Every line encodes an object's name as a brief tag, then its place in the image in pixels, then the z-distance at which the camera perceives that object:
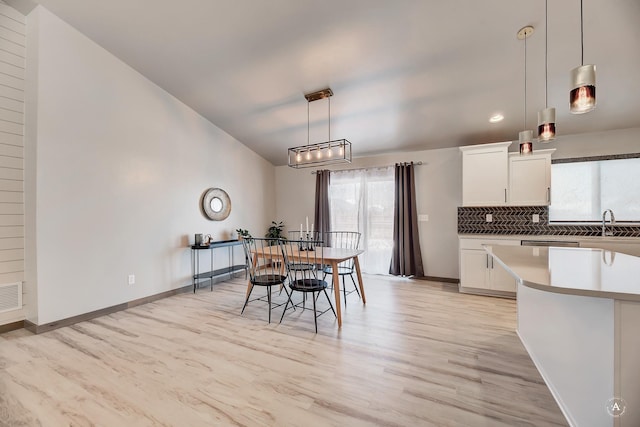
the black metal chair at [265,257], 3.07
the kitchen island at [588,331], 1.14
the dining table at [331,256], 2.88
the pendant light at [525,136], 2.35
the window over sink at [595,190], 3.56
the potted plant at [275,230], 5.89
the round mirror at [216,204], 4.42
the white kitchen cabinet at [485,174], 3.78
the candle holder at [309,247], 3.29
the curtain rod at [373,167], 4.73
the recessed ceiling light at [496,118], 3.56
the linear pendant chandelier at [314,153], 3.35
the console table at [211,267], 4.13
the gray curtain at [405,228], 4.69
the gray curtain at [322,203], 5.49
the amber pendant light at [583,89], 1.46
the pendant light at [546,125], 1.99
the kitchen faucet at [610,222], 3.54
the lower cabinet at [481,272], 3.66
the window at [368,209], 5.01
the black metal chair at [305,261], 2.81
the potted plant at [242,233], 4.92
